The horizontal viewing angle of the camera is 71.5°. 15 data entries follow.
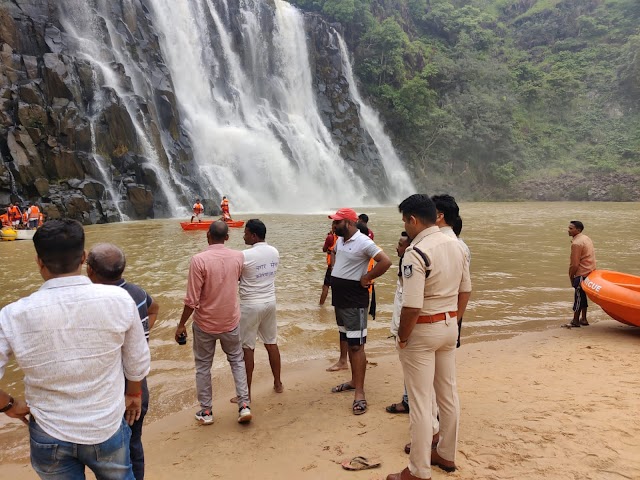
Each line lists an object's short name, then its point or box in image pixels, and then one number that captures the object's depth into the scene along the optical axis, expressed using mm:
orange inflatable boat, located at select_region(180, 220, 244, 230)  16828
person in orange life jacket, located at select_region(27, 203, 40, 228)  17219
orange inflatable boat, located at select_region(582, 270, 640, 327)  5898
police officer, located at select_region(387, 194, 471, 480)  2662
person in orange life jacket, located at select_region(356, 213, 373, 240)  5297
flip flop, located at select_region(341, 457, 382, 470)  2941
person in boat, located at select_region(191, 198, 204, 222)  18094
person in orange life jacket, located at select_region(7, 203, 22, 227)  17009
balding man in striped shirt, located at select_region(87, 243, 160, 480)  2541
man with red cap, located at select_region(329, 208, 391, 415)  4035
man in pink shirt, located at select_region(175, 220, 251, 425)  3764
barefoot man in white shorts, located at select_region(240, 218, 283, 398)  4137
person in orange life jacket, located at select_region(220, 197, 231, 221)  18111
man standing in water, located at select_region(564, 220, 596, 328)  6609
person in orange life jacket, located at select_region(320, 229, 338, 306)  6951
